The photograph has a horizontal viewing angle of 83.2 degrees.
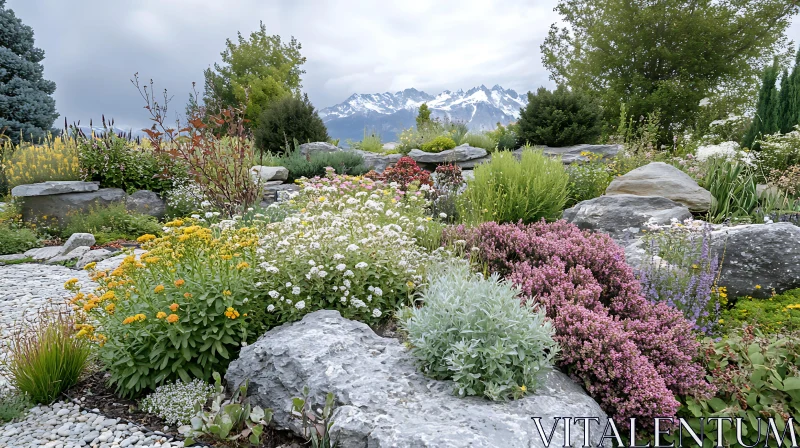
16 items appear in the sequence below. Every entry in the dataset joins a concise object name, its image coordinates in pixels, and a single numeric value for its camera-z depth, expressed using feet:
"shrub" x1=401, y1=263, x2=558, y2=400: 7.75
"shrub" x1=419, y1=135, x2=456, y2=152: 41.65
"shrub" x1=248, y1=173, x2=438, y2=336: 10.85
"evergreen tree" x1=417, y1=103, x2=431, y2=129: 58.65
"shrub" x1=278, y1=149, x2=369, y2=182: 37.58
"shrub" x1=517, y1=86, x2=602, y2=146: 39.65
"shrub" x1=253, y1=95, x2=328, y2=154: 47.09
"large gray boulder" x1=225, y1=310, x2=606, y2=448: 6.93
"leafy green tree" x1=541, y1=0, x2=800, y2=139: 60.64
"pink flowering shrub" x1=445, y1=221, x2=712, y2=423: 8.42
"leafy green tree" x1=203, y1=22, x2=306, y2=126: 81.51
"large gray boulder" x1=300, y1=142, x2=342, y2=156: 44.34
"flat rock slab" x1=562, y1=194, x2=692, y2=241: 19.17
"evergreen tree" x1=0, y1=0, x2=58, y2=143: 54.08
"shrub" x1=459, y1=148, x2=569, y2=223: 21.17
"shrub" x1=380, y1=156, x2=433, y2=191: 25.13
